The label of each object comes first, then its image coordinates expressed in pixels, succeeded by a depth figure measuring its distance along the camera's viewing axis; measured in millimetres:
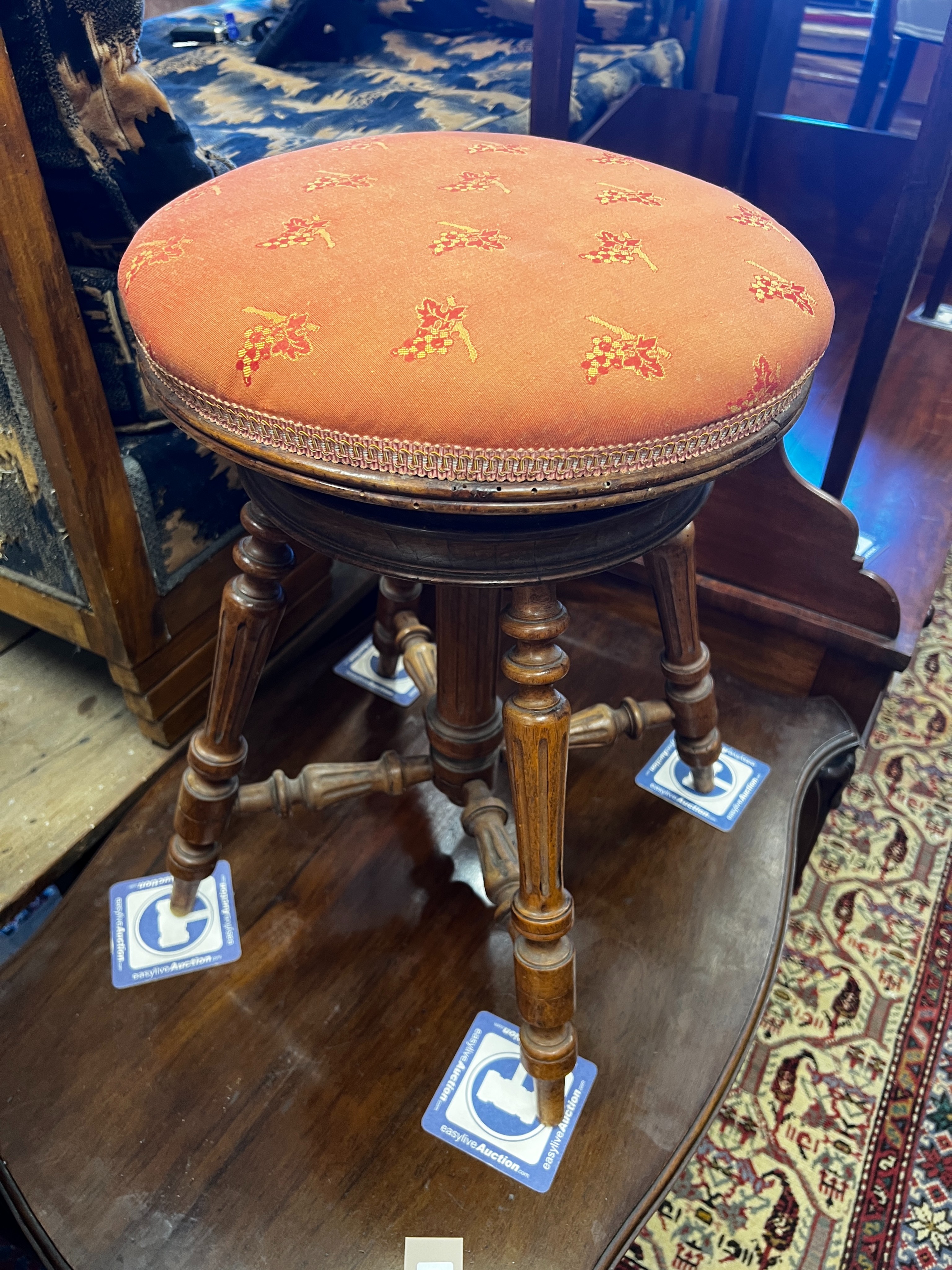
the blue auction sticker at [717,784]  1051
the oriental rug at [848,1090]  900
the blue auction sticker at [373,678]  1182
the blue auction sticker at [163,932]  889
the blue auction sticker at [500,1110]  767
